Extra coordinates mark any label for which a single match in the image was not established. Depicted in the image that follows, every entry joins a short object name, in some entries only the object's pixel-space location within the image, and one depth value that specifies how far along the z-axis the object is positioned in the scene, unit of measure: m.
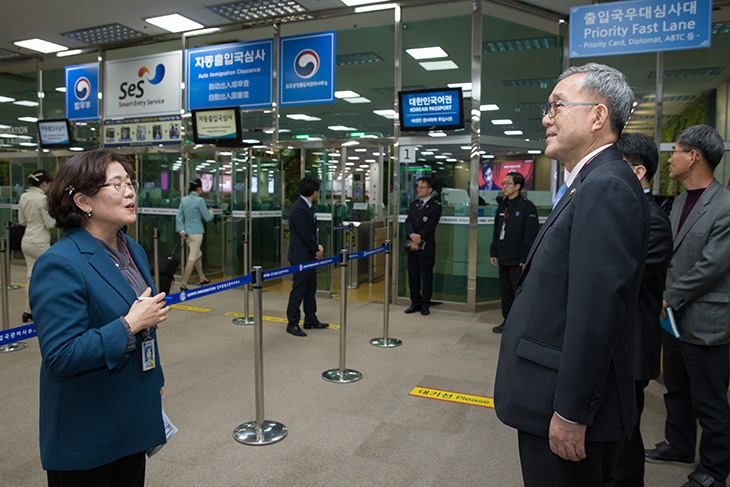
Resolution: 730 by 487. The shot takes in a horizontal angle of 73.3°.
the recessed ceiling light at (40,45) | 9.35
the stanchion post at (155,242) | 7.20
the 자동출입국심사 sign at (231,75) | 7.95
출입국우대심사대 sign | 4.93
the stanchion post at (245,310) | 5.92
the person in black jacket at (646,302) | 2.13
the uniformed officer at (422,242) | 6.71
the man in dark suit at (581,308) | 1.28
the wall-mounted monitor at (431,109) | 6.63
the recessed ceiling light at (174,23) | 7.92
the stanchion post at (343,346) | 4.16
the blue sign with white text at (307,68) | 7.41
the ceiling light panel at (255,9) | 7.29
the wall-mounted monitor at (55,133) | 9.79
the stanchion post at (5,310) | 4.88
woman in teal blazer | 1.42
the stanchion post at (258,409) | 3.16
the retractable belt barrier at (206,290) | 1.95
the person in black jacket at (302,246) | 5.66
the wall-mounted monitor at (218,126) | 7.93
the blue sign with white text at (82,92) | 9.52
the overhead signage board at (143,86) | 8.66
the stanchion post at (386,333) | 5.17
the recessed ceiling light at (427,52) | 7.38
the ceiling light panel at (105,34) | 8.47
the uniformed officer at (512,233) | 5.75
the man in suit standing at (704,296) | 2.60
